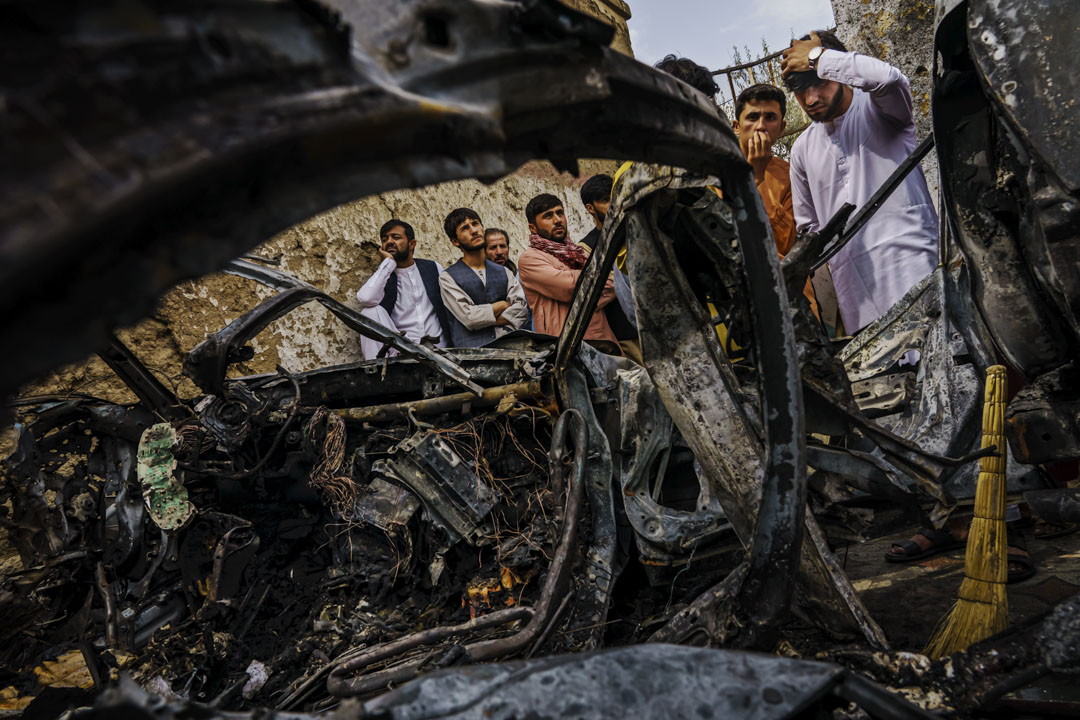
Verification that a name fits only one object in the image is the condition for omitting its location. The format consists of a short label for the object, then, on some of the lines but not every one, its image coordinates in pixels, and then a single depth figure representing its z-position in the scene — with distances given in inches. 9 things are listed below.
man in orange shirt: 185.3
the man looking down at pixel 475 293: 217.2
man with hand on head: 158.2
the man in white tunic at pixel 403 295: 229.3
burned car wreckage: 22.5
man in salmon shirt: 206.2
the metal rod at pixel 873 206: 143.9
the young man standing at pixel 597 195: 202.7
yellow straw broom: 75.9
